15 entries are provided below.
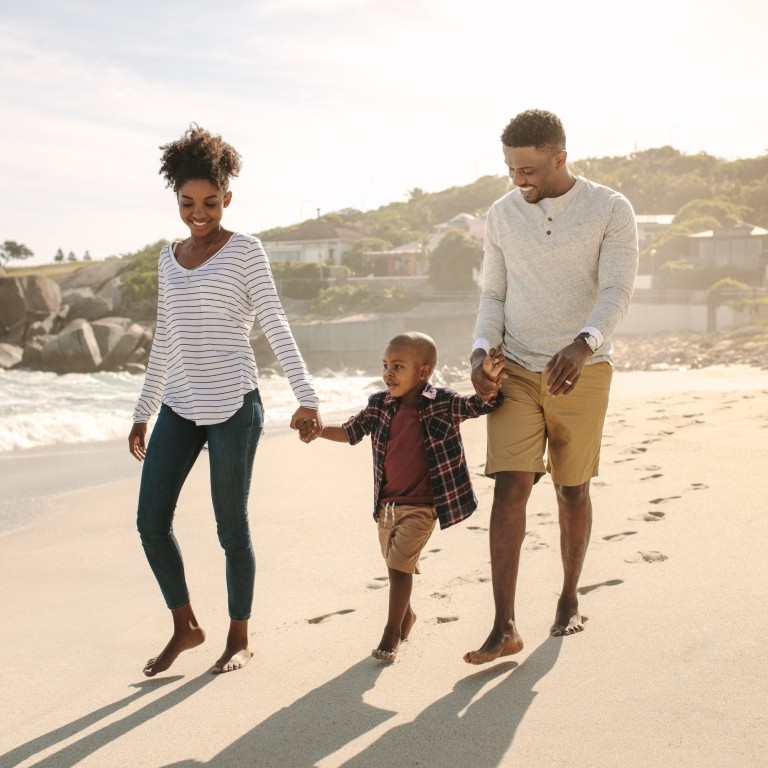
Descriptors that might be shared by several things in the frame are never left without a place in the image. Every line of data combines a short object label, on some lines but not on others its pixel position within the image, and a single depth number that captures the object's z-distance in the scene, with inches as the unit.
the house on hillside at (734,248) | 1745.8
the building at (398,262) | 2346.2
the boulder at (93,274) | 2647.4
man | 129.0
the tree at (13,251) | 3624.5
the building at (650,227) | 2179.9
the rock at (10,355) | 1539.6
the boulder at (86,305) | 1964.8
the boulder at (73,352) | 1443.2
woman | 126.3
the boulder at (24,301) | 1742.1
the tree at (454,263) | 2001.7
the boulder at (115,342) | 1465.3
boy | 129.7
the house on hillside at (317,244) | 2598.4
